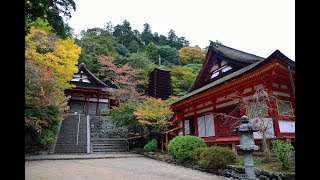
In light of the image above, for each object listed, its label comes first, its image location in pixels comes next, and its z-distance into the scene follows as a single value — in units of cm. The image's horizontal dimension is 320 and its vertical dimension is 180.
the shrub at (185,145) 1242
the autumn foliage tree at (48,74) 1330
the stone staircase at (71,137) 1783
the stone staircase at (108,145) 1895
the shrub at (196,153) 1171
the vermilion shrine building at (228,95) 1089
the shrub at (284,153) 750
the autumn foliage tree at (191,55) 5094
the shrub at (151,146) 1747
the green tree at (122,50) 5112
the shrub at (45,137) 1620
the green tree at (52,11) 635
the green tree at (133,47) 5703
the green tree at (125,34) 6407
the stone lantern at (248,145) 694
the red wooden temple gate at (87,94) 3109
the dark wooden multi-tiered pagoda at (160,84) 3350
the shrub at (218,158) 995
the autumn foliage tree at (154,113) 1711
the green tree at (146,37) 7089
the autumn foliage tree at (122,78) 2827
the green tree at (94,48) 3988
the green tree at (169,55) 5112
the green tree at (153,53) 5062
